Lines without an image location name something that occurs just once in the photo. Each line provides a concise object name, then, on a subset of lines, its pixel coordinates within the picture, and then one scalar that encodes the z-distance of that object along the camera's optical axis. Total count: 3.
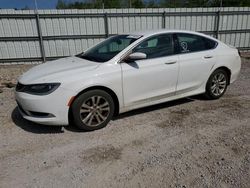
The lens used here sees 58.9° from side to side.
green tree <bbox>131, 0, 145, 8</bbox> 24.28
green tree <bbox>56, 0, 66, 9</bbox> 23.29
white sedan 3.21
